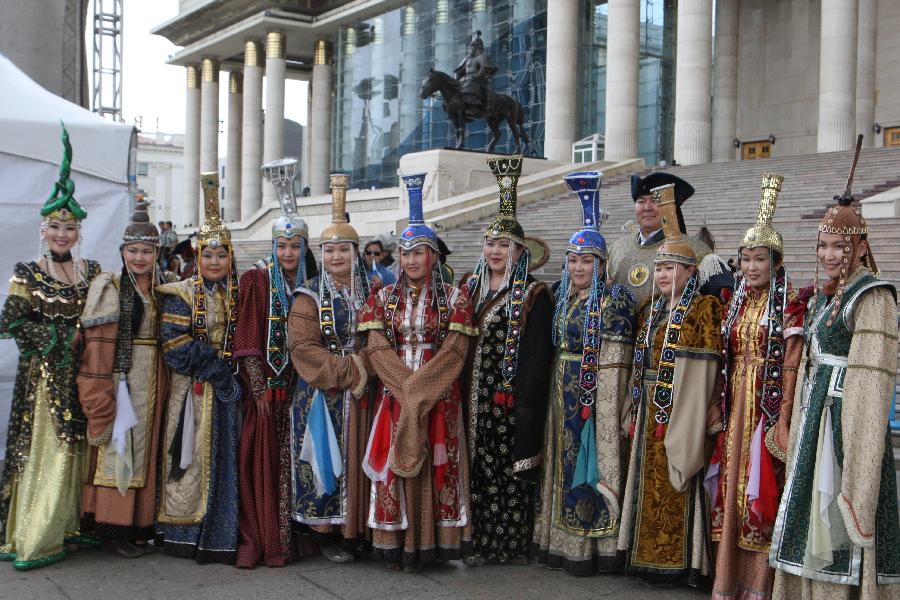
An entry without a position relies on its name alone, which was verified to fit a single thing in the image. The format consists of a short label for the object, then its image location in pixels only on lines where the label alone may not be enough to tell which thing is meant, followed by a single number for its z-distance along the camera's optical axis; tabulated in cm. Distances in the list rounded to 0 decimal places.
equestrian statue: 2388
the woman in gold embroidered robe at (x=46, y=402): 497
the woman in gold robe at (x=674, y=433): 457
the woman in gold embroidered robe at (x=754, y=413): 432
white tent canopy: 667
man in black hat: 540
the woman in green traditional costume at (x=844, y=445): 384
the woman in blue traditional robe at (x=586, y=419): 484
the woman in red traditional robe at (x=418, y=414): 486
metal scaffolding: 4016
